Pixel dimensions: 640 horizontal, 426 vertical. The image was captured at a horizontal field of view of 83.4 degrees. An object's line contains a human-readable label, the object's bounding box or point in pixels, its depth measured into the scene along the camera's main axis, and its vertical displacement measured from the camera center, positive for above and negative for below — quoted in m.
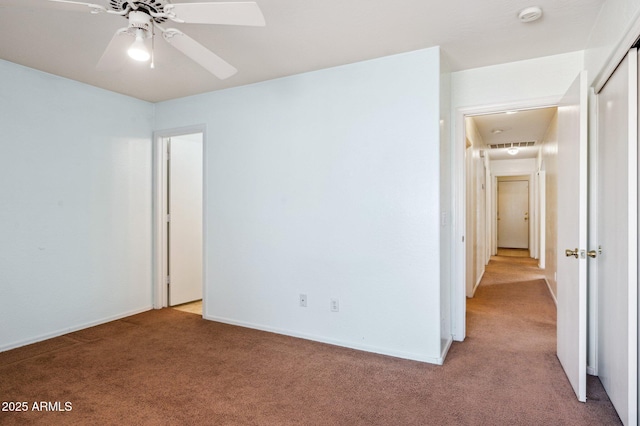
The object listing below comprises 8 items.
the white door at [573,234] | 2.12 -0.16
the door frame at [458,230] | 3.20 -0.18
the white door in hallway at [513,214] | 10.38 -0.14
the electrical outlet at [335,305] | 3.13 -0.84
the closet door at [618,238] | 1.76 -0.16
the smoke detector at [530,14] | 2.18 +1.21
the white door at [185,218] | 4.42 -0.11
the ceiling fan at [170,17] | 1.54 +0.87
